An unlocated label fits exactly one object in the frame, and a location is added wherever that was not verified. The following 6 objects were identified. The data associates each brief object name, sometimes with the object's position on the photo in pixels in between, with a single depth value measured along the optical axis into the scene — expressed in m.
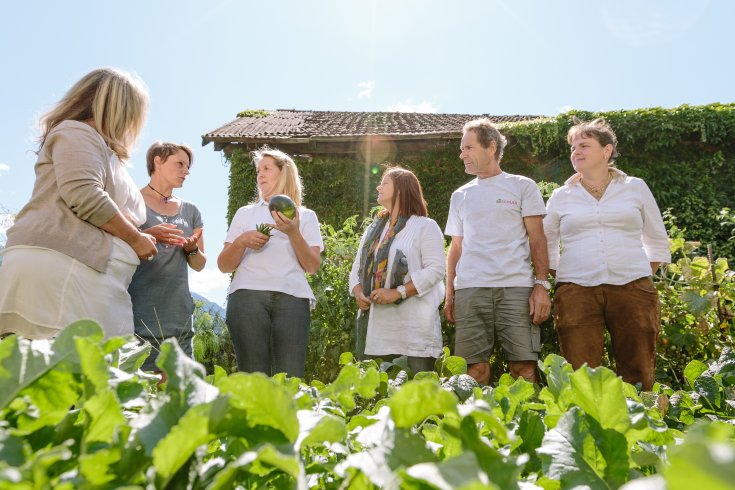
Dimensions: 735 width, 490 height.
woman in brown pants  3.45
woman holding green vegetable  3.46
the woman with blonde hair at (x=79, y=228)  2.30
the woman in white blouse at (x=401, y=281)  3.62
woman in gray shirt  3.21
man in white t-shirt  3.61
